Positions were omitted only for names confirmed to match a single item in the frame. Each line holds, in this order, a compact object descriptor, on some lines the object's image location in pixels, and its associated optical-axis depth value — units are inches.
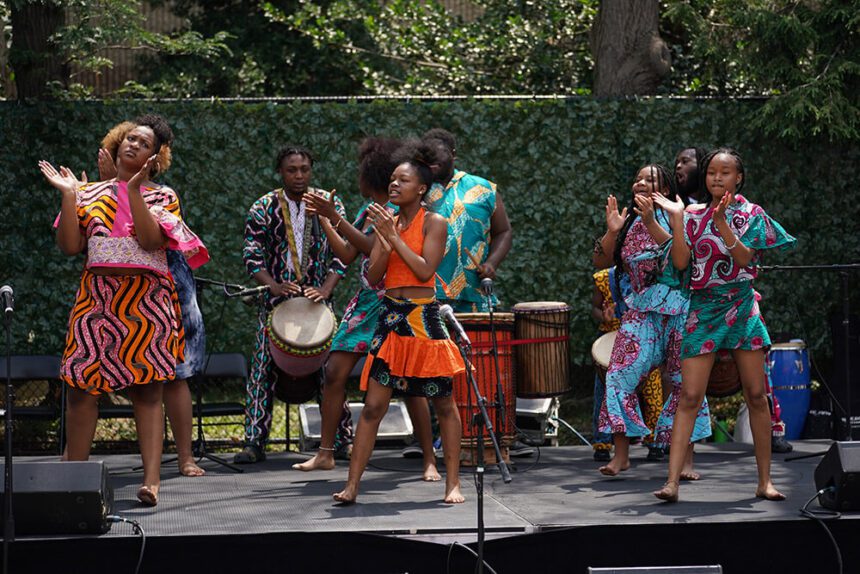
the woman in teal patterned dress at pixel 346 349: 576.9
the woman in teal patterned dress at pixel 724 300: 479.6
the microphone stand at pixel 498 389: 521.2
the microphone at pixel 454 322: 423.6
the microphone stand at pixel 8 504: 369.6
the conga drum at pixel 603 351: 597.3
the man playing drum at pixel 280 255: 605.4
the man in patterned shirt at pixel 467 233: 582.7
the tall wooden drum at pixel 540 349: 594.4
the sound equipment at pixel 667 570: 374.2
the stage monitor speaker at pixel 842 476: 425.9
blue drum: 706.4
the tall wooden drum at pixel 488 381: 581.8
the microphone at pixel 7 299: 377.1
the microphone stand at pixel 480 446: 365.4
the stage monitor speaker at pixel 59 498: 397.4
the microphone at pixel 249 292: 580.1
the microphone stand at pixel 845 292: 539.3
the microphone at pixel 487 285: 515.8
